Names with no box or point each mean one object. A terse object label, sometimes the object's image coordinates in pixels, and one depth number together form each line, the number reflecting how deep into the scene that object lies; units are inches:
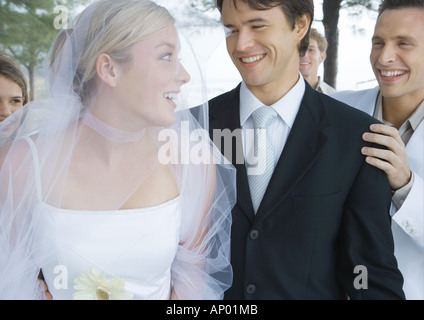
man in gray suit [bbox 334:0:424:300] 67.7
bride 56.2
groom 60.4
